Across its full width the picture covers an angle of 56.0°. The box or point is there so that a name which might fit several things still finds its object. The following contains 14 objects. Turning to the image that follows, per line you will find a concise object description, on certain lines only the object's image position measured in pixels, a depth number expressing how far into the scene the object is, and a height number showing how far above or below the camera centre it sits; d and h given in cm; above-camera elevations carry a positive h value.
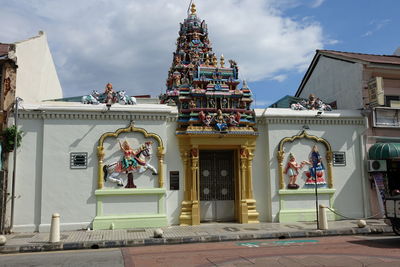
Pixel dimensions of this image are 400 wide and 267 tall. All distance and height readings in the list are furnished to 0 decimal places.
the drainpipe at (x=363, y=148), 1670 +129
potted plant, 1370 +168
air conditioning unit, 1656 +46
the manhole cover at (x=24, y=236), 1288 -180
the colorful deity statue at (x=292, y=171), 1608 +30
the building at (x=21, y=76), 1391 +456
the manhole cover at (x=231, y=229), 1373 -184
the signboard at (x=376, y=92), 1650 +371
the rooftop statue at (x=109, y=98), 1517 +340
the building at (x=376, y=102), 1656 +346
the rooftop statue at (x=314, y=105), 1733 +335
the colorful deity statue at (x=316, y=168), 1631 +41
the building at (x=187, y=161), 1420 +80
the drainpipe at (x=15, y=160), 1356 +85
